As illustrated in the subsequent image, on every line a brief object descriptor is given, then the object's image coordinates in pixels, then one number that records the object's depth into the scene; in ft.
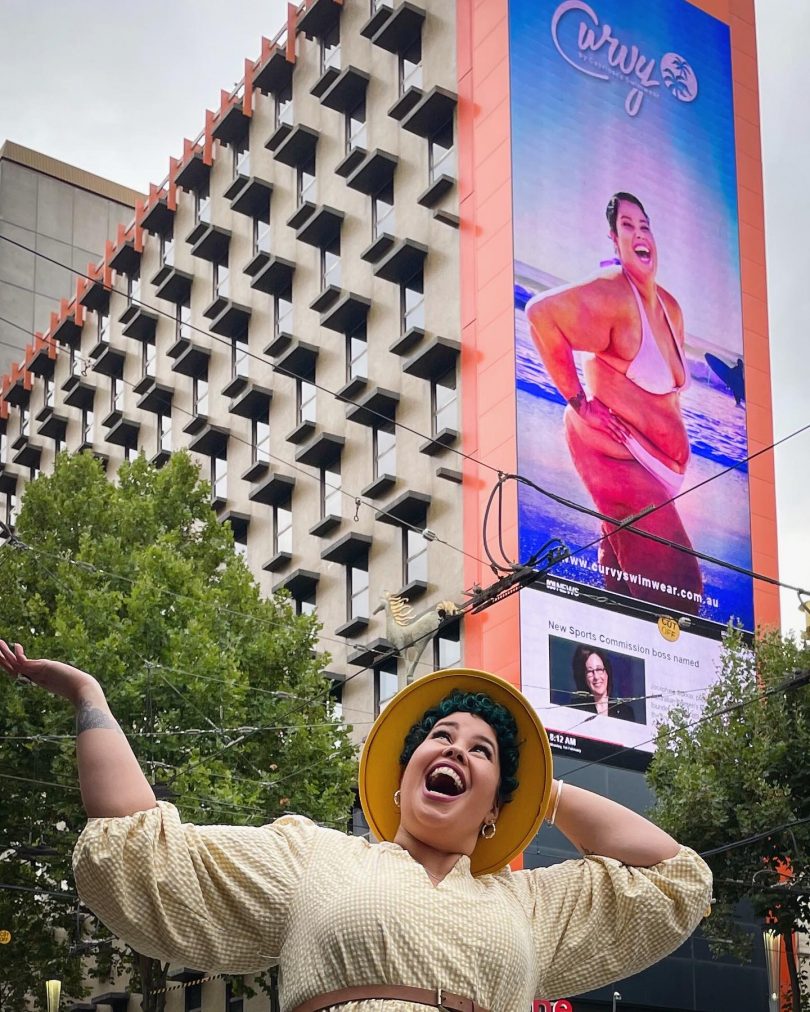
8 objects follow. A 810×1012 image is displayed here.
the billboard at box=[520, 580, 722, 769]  119.24
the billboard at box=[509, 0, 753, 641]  127.85
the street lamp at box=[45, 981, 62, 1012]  88.32
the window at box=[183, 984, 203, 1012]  138.51
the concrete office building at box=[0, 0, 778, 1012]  126.21
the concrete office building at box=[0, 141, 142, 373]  216.33
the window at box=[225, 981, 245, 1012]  131.64
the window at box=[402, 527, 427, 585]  129.08
